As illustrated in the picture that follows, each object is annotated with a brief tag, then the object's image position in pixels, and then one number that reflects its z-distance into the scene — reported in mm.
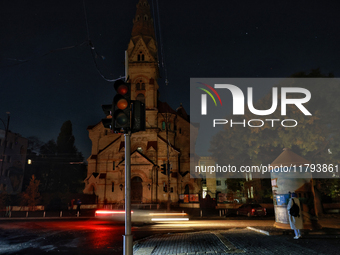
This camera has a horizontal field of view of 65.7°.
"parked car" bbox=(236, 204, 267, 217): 25344
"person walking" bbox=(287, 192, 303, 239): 9461
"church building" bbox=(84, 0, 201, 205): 41406
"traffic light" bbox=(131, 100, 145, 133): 5820
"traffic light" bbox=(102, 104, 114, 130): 5710
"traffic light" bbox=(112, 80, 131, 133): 5629
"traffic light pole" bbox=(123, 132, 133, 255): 5336
